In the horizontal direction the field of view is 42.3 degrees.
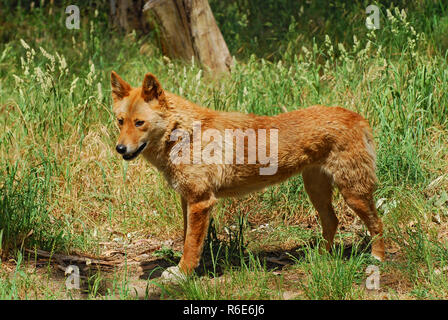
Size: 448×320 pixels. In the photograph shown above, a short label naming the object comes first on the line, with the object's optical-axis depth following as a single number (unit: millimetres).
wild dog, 4684
